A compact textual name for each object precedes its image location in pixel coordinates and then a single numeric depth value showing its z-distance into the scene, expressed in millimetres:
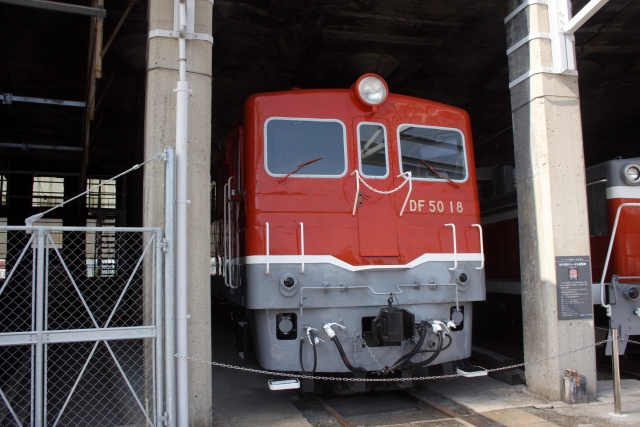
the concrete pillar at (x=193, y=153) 4883
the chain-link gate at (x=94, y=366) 4188
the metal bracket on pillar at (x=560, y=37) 6199
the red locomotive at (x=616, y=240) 6727
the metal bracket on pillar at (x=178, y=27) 5082
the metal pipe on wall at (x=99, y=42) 6122
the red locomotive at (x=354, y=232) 5301
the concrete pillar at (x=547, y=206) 5984
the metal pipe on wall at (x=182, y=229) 4629
